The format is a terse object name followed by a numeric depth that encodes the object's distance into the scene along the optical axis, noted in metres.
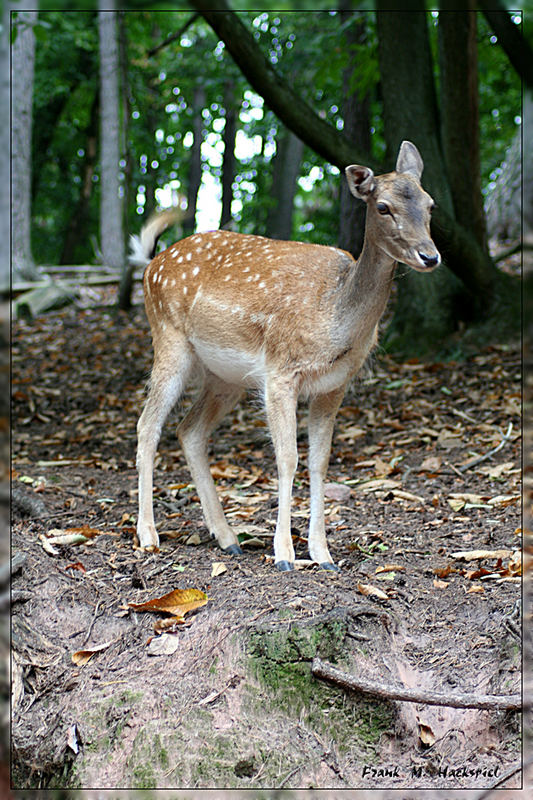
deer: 3.70
